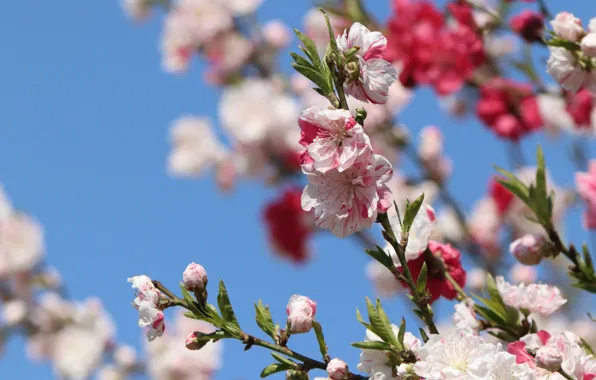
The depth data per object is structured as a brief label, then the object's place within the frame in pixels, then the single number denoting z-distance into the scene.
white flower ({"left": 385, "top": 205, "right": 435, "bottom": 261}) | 1.41
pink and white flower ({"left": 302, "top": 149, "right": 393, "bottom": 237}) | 1.33
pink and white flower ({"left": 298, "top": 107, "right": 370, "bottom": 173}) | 1.32
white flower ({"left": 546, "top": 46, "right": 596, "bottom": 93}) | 1.46
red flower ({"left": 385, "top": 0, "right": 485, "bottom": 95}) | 2.06
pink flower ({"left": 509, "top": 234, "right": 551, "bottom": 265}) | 1.43
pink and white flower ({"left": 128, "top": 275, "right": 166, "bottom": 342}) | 1.34
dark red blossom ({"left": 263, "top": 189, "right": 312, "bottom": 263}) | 3.34
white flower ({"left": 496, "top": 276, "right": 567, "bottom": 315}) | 1.42
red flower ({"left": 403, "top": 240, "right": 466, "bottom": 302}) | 1.42
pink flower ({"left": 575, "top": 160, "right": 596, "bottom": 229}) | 1.49
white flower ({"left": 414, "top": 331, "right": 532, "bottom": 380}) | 1.31
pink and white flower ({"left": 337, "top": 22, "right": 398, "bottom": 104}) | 1.34
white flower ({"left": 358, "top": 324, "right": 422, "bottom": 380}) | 1.34
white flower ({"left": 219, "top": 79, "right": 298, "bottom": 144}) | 3.56
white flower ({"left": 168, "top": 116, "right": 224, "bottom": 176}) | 4.13
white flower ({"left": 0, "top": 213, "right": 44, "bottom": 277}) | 3.51
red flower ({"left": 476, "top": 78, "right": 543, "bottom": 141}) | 2.33
